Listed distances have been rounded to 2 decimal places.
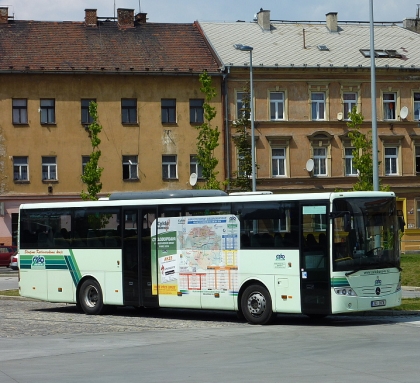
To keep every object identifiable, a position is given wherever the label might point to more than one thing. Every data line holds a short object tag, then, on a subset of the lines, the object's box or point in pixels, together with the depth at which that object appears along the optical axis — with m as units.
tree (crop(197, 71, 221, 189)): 47.69
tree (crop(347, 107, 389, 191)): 48.50
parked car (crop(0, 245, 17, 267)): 50.72
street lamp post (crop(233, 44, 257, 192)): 40.13
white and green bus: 18.91
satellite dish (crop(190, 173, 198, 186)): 49.72
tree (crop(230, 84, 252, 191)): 50.16
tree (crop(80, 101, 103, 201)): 49.22
